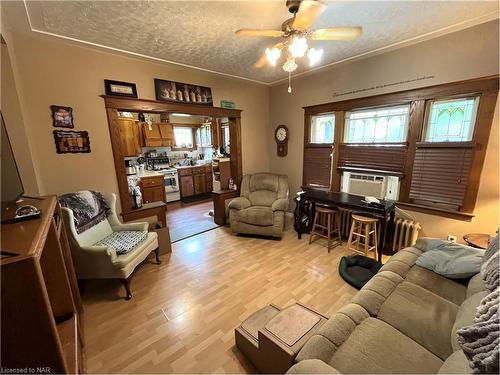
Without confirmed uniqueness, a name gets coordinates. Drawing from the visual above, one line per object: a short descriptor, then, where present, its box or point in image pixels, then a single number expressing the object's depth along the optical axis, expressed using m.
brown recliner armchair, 3.32
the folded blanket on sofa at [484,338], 0.65
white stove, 5.47
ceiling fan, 1.60
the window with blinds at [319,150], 3.52
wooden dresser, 0.76
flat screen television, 1.09
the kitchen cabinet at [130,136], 4.66
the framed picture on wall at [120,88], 2.61
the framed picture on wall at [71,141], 2.40
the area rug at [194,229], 3.58
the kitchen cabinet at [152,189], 4.81
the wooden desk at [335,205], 2.55
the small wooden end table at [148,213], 2.94
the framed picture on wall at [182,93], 3.03
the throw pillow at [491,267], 1.03
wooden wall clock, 4.11
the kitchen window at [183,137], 6.15
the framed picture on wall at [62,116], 2.34
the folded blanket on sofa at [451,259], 1.54
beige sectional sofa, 1.00
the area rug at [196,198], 5.79
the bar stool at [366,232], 2.66
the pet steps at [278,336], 1.20
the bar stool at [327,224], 3.05
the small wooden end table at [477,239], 2.01
